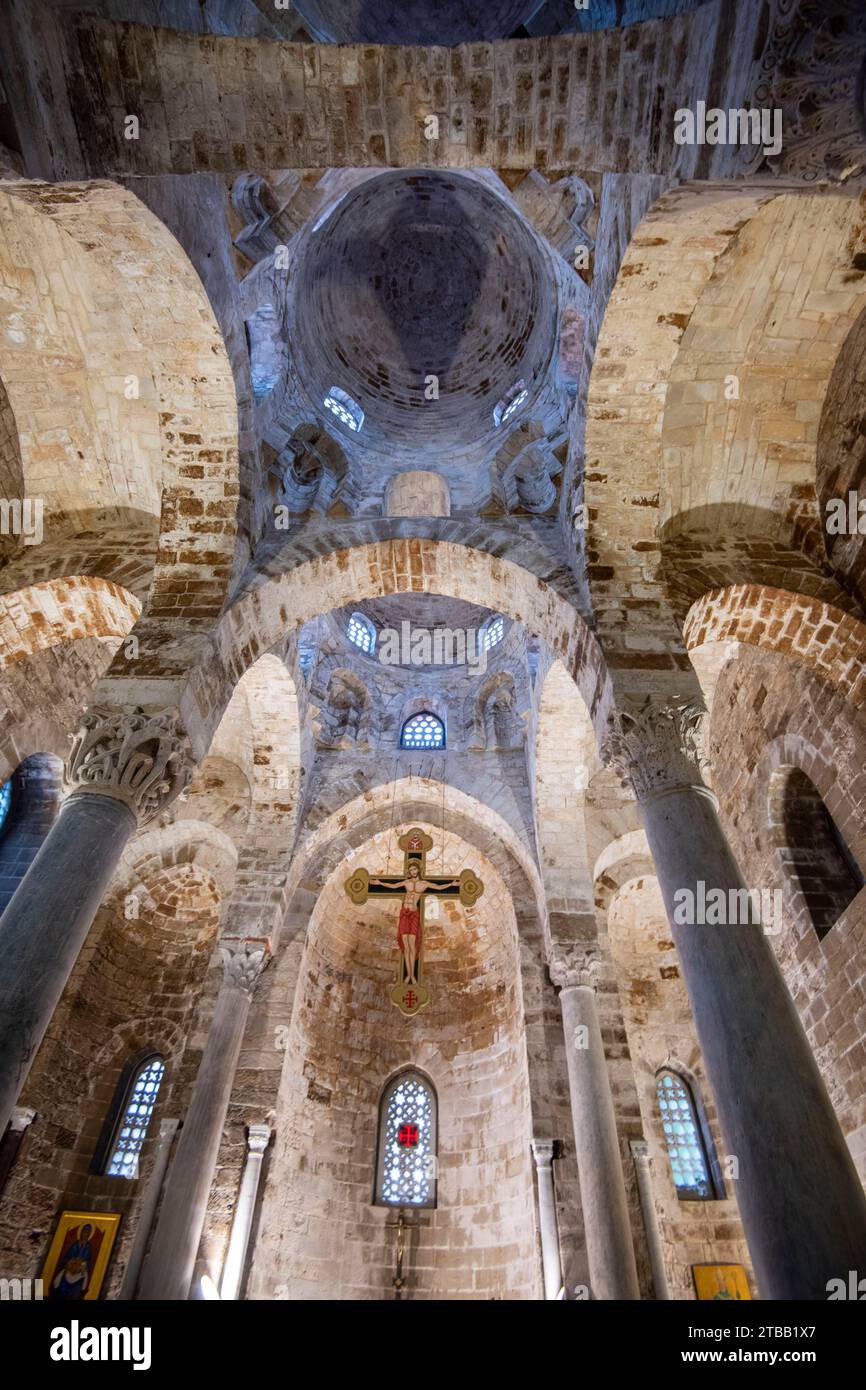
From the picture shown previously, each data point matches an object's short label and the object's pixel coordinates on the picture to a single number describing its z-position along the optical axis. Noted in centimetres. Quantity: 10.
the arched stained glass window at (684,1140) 996
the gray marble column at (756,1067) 338
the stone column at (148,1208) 803
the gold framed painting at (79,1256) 866
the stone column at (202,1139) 688
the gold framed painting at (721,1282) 900
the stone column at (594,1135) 709
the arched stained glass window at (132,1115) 989
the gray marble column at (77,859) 439
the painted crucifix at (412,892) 860
